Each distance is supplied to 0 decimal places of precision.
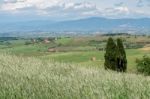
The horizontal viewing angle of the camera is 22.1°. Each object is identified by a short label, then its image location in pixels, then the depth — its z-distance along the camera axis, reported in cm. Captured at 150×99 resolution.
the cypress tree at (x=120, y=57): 4186
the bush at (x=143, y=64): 4408
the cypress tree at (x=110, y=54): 4055
